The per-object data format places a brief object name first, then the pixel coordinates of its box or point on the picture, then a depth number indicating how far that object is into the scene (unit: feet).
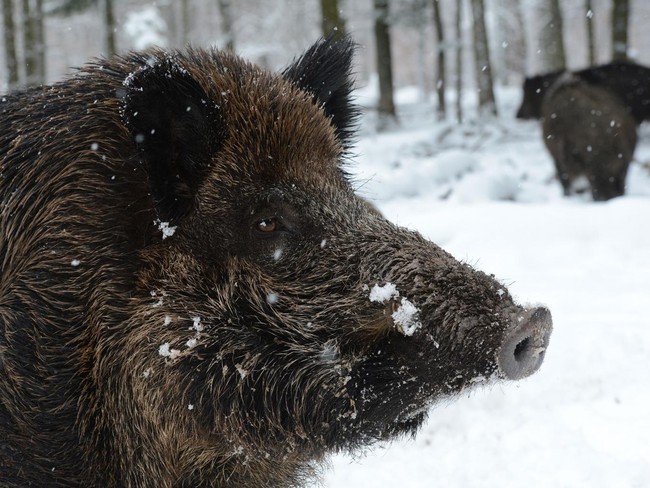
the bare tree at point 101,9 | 63.72
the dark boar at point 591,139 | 44.93
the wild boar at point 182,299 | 8.72
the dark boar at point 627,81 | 49.56
